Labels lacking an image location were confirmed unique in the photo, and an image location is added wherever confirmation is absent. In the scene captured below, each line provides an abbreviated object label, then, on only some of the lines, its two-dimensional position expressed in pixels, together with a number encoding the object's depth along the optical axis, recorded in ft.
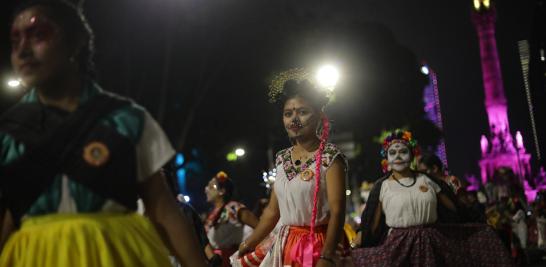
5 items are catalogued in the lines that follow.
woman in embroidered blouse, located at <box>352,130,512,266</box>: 26.76
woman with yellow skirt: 8.52
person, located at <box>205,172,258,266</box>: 33.17
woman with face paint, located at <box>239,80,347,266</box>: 16.58
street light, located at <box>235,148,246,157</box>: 85.35
